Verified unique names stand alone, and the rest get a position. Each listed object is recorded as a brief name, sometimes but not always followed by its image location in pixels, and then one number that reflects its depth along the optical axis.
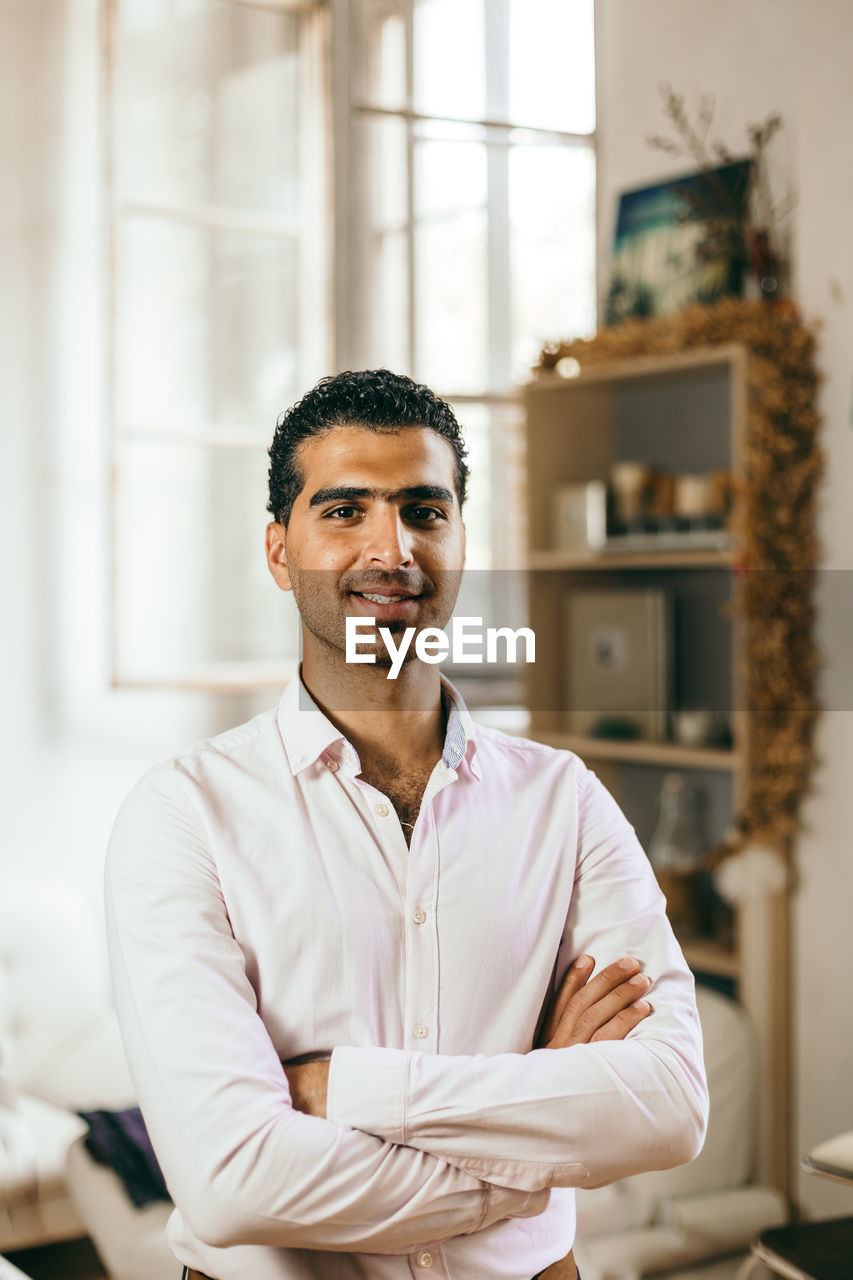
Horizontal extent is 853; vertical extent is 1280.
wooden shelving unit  2.47
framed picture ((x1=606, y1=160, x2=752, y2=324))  2.58
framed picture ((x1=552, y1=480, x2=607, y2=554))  2.75
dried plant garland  2.40
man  1.00
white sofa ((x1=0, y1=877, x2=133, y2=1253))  2.34
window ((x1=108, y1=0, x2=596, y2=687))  2.79
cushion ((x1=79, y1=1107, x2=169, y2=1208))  1.97
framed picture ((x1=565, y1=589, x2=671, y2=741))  2.70
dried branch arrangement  2.51
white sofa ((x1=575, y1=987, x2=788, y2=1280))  2.03
